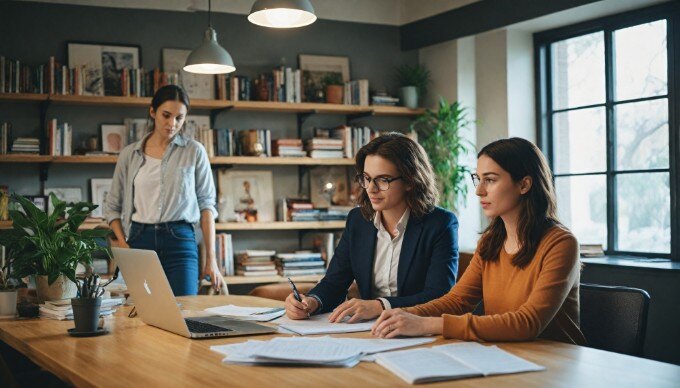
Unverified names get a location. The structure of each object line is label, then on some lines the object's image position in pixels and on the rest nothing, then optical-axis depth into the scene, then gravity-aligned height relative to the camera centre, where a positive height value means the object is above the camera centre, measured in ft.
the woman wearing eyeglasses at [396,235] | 8.90 -0.53
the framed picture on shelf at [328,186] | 20.03 +0.05
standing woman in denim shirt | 12.25 -0.07
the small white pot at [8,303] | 9.17 -1.23
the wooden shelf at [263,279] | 18.33 -2.05
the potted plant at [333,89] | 19.75 +2.40
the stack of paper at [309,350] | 5.74 -1.21
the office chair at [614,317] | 6.96 -1.19
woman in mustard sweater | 6.71 -0.79
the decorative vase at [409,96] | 20.33 +2.27
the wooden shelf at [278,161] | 18.31 +0.65
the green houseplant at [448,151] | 19.06 +0.84
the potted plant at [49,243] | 8.90 -0.54
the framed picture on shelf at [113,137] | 17.98 +1.23
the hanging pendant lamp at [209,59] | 14.29 +2.32
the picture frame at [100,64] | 17.70 +2.83
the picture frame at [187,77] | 18.57 +2.60
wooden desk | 5.23 -1.27
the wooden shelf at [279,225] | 18.40 -0.83
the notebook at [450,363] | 5.27 -1.22
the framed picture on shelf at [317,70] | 19.88 +2.93
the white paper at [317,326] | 7.23 -1.27
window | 16.53 +1.22
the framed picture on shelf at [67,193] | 17.66 +0.01
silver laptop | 7.18 -1.05
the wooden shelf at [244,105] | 16.88 +1.93
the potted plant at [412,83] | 20.38 +2.63
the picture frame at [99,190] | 17.93 +0.06
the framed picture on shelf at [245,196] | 19.04 -0.15
